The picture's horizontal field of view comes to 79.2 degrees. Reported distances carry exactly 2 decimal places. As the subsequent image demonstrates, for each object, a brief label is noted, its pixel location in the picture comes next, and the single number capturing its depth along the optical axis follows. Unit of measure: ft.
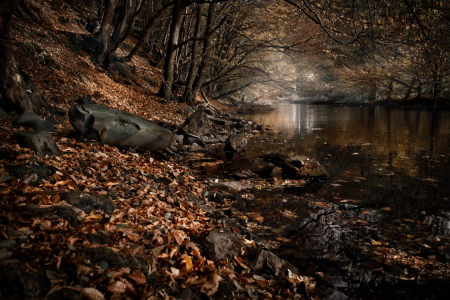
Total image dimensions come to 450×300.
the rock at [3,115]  20.56
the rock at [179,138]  36.09
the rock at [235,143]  35.09
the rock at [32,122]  20.29
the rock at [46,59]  35.15
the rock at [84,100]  32.94
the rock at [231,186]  21.61
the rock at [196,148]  34.30
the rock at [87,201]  11.55
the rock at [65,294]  6.13
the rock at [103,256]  8.03
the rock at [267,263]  11.29
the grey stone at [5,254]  6.76
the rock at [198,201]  17.40
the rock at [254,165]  26.43
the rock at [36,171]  12.37
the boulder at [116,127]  23.36
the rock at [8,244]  7.27
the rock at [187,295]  7.93
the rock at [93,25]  65.16
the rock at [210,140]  40.30
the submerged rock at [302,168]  25.13
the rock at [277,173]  25.32
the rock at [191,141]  36.50
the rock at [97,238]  9.02
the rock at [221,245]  10.90
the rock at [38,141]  15.30
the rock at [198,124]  41.19
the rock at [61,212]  9.60
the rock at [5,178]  11.23
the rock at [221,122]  55.36
